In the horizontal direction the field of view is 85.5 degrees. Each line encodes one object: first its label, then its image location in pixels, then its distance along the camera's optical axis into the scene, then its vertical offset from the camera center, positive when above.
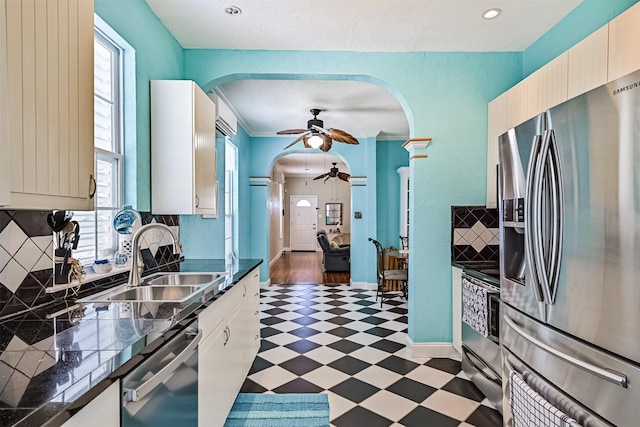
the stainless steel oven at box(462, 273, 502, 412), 2.19 -0.83
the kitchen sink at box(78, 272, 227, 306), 1.64 -0.39
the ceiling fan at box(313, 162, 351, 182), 7.09 +0.92
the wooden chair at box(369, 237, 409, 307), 4.72 -0.85
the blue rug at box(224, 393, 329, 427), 2.11 -1.24
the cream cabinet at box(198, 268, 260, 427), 1.62 -0.75
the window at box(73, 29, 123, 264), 1.93 +0.37
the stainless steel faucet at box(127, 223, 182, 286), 1.82 -0.20
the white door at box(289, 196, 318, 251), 12.79 -0.17
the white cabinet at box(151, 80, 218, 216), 2.39 +0.49
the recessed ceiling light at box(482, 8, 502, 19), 2.41 +1.44
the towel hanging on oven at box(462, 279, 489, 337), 2.31 -0.64
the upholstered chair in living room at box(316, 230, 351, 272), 7.72 -0.89
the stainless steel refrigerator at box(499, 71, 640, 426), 1.15 -0.16
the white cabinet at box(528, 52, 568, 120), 2.13 +0.85
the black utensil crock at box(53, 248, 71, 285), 1.53 -0.21
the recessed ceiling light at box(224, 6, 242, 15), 2.38 +1.45
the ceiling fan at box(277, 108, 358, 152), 4.28 +1.04
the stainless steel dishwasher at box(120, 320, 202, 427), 1.00 -0.57
